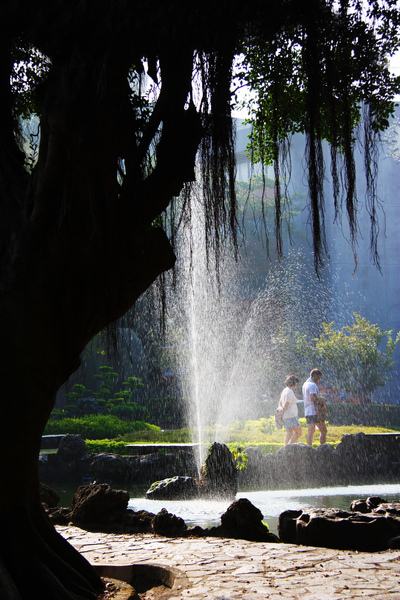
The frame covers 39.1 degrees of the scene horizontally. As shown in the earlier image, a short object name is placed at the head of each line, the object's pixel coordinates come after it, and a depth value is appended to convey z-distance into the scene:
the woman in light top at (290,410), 12.27
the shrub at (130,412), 23.03
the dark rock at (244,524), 6.38
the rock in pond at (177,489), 10.26
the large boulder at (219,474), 10.30
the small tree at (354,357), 27.33
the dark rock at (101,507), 7.21
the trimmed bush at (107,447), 15.31
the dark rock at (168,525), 6.68
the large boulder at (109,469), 13.17
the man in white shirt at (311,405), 12.45
